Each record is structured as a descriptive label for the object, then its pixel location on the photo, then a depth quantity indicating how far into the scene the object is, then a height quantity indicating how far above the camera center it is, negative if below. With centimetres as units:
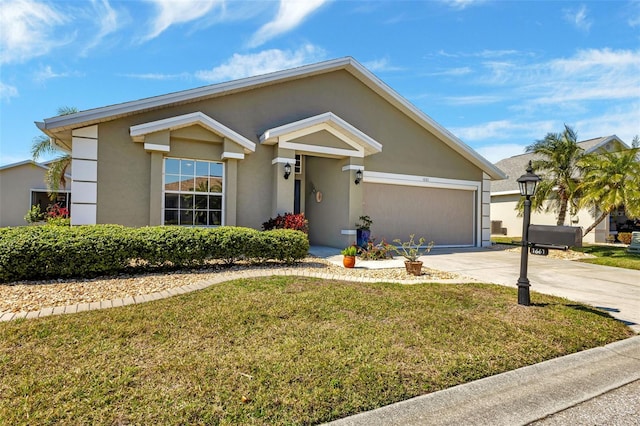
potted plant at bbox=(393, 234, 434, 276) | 812 -106
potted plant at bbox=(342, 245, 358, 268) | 870 -99
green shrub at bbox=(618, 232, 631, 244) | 1919 -78
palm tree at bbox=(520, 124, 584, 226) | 1557 +265
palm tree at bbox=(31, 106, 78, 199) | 1791 +282
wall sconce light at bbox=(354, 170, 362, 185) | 1194 +146
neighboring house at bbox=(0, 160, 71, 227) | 2031 +138
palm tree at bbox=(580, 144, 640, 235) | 1294 +163
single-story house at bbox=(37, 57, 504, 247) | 948 +195
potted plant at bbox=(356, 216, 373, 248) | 1163 -40
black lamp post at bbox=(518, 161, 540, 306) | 569 -16
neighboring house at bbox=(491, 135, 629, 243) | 1986 +70
